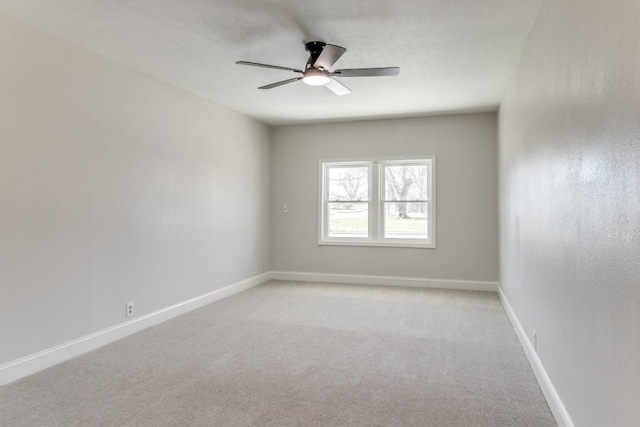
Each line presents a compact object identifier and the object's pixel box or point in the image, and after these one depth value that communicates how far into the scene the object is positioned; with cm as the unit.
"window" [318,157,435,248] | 639
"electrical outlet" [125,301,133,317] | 392
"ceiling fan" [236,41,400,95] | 326
